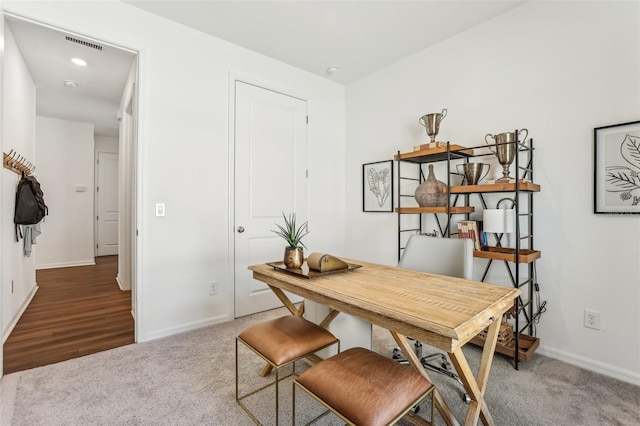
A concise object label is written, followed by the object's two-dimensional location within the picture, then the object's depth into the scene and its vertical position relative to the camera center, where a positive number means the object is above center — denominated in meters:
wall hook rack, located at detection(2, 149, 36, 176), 2.69 +0.47
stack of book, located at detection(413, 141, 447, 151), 2.60 +0.60
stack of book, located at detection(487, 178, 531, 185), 2.20 +0.25
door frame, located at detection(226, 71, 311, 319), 2.98 +0.18
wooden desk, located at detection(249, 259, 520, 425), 1.03 -0.36
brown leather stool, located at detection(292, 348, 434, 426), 0.98 -0.63
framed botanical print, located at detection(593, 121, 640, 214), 1.93 +0.31
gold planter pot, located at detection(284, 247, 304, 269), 1.75 -0.26
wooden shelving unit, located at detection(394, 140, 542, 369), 2.12 -0.07
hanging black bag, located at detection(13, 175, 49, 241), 2.97 +0.06
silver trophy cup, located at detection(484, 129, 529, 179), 2.24 +0.49
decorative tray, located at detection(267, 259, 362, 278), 1.62 -0.33
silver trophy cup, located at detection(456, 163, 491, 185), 2.45 +0.35
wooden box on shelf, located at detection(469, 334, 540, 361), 2.11 -0.97
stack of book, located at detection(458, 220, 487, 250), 2.40 -0.15
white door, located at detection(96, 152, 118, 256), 6.46 +0.18
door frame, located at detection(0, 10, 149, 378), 2.47 +0.49
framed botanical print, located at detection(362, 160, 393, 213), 3.46 +0.32
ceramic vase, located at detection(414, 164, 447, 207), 2.63 +0.18
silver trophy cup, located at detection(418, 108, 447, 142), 2.70 +0.82
